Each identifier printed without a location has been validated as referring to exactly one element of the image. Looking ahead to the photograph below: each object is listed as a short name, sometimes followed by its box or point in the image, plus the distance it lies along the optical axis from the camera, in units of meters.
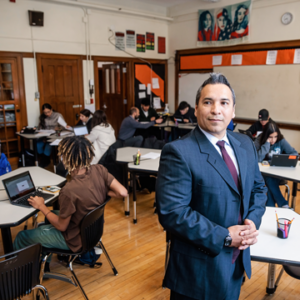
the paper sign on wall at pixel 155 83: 8.38
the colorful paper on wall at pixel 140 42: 7.78
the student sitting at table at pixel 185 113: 6.75
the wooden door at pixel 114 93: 7.82
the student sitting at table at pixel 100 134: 4.55
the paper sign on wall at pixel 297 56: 5.73
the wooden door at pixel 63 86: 6.54
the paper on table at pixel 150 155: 3.90
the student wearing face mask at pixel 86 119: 5.53
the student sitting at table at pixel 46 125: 5.82
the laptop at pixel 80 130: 5.18
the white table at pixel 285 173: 3.11
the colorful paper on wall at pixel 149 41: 7.99
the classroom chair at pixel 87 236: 2.09
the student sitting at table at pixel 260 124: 4.77
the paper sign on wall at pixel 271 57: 6.10
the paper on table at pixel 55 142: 4.95
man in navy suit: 1.18
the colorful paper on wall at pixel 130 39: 7.57
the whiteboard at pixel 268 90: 5.91
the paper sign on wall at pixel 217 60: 7.11
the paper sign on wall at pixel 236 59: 6.70
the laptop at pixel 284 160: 3.42
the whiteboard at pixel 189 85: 7.75
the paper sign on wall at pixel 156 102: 8.52
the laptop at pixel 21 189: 2.41
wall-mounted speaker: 6.01
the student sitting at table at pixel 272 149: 3.71
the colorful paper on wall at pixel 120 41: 7.43
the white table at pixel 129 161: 3.53
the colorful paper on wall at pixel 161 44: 8.25
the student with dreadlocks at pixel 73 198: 2.10
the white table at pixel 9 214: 2.13
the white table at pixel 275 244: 1.66
